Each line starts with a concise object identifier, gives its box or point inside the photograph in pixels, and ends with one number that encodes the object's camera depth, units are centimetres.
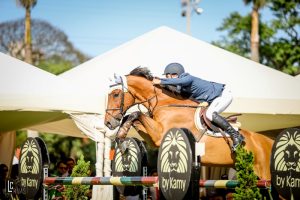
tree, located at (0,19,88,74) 6650
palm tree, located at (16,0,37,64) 4657
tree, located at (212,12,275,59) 6052
